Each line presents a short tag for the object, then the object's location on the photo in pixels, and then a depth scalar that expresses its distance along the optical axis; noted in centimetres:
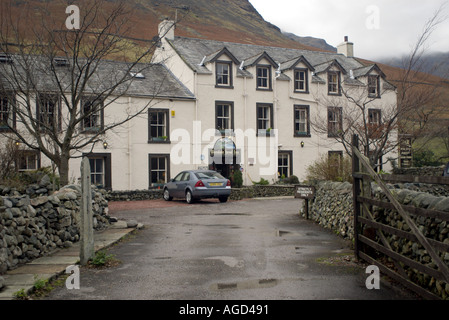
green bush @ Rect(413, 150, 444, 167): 3562
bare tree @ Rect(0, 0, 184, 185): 1347
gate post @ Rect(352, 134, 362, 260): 789
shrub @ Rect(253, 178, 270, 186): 2903
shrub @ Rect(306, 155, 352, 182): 1856
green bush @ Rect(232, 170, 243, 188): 2817
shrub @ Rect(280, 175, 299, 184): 3002
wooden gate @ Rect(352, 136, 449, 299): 515
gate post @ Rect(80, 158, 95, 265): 811
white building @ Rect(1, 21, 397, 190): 2688
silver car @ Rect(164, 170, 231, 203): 2172
